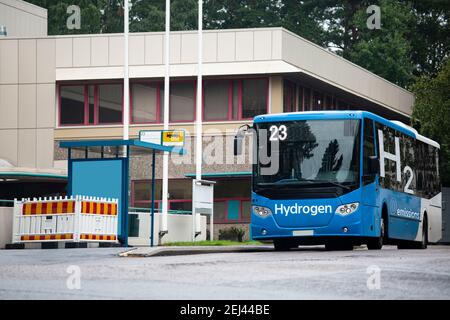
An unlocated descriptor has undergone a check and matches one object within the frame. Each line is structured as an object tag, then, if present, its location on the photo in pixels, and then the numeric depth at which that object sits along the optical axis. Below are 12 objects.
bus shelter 29.78
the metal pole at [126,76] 38.81
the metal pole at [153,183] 30.34
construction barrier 29.16
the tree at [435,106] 51.41
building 47.38
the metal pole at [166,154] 34.75
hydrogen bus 25.83
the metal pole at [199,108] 37.57
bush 46.56
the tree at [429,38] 72.31
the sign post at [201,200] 34.28
